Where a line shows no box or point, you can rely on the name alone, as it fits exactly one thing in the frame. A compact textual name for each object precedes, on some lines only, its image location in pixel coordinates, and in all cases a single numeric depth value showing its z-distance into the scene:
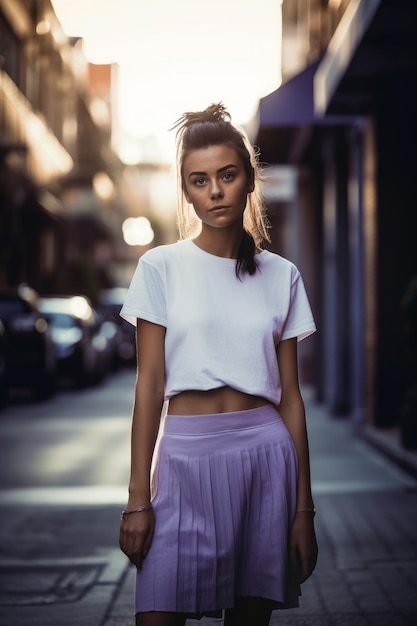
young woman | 3.06
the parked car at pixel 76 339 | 22.83
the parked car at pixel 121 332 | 32.91
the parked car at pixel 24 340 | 18.98
